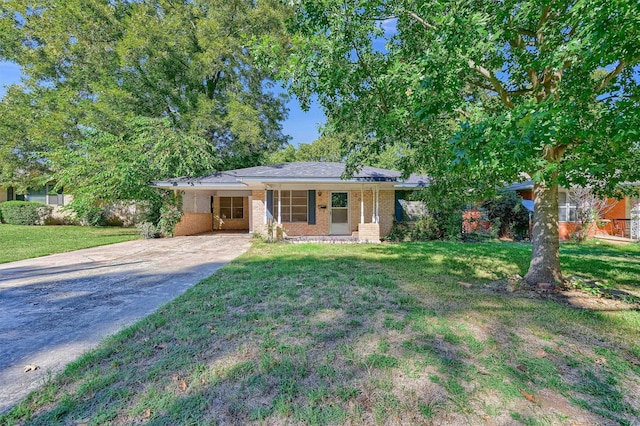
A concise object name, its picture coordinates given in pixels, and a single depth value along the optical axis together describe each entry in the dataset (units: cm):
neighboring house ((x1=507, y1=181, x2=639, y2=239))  1375
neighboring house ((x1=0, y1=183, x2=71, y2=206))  2042
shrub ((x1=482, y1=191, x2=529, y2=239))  1347
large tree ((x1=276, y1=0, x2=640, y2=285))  300
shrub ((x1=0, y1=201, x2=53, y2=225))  1811
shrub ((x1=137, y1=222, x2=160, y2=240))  1280
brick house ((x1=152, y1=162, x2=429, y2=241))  1193
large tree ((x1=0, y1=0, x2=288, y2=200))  1691
